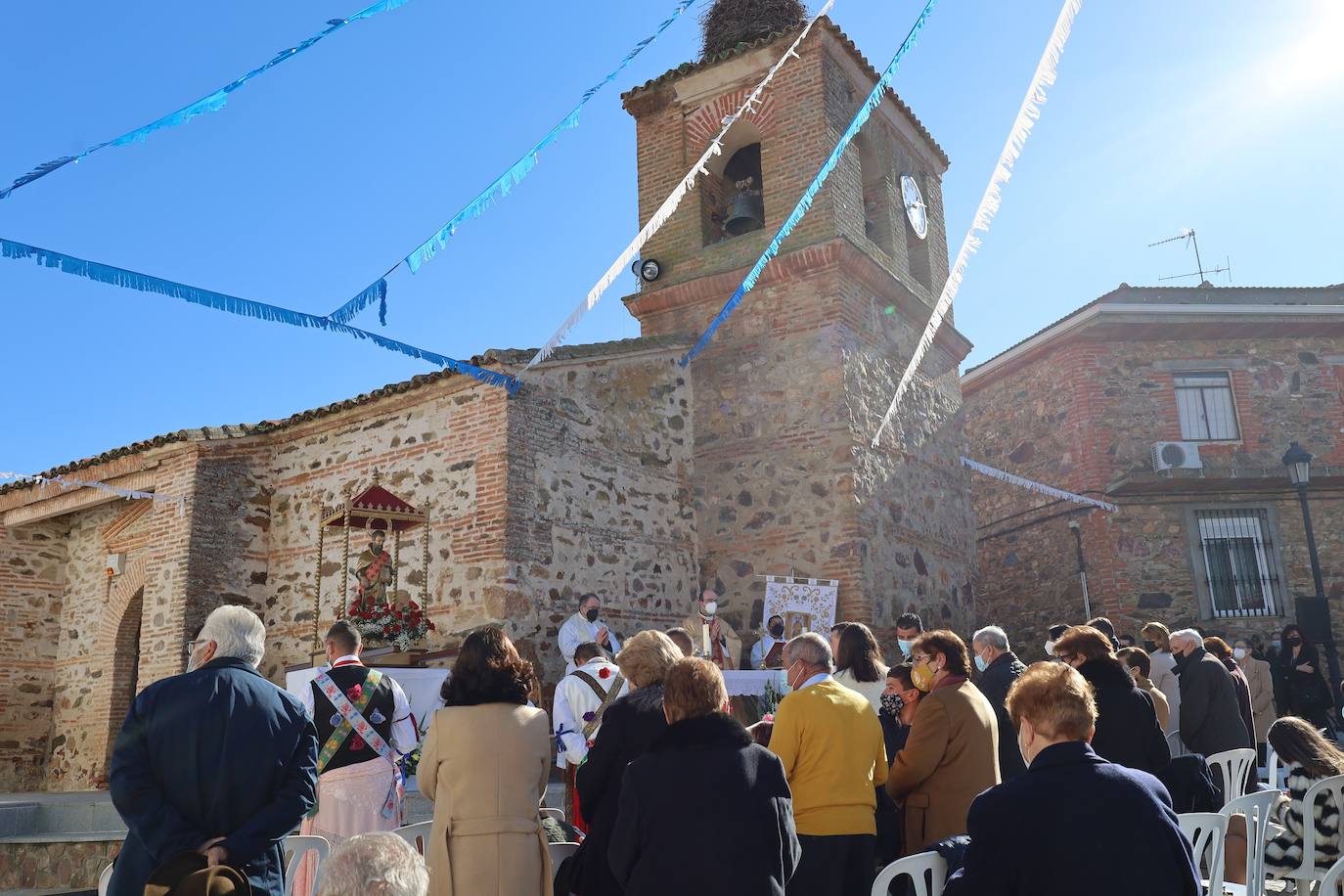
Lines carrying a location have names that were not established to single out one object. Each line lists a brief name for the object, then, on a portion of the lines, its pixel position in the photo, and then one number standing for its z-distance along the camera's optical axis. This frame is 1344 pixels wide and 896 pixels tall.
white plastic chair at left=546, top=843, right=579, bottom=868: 4.07
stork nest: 13.40
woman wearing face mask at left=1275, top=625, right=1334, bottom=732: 10.55
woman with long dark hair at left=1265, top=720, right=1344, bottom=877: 4.53
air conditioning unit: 15.93
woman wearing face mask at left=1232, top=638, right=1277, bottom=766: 9.96
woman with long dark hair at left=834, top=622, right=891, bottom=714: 4.96
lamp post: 12.52
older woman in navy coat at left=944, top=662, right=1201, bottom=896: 2.53
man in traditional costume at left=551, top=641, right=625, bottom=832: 5.25
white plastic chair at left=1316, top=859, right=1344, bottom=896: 3.59
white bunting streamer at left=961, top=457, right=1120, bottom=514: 14.45
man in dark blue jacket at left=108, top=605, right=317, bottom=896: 3.16
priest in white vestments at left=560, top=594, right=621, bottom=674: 9.73
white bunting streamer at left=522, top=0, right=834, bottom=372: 8.02
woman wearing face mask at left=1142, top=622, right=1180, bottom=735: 7.94
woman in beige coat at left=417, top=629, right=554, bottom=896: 3.76
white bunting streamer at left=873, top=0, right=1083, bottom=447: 5.57
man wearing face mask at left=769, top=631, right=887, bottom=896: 3.88
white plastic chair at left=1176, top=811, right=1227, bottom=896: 3.71
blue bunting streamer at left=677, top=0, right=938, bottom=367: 6.70
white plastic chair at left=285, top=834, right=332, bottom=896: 3.80
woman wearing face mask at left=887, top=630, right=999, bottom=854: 4.07
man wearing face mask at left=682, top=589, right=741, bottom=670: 9.94
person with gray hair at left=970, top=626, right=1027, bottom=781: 4.96
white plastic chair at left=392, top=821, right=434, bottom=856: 4.20
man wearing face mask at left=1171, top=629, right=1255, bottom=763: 6.45
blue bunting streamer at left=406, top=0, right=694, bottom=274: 7.34
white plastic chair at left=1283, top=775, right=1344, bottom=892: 4.47
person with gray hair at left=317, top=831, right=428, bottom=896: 2.25
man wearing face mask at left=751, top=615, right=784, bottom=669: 10.31
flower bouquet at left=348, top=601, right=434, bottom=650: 9.47
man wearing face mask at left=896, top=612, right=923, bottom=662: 7.53
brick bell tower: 11.66
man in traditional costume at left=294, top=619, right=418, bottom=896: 4.94
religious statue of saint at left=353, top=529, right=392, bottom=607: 9.98
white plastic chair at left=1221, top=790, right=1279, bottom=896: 4.24
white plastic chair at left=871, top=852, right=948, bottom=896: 3.11
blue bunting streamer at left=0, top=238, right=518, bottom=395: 6.28
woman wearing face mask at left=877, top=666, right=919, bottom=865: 4.45
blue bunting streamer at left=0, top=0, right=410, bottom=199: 5.55
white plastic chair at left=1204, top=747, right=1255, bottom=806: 5.71
